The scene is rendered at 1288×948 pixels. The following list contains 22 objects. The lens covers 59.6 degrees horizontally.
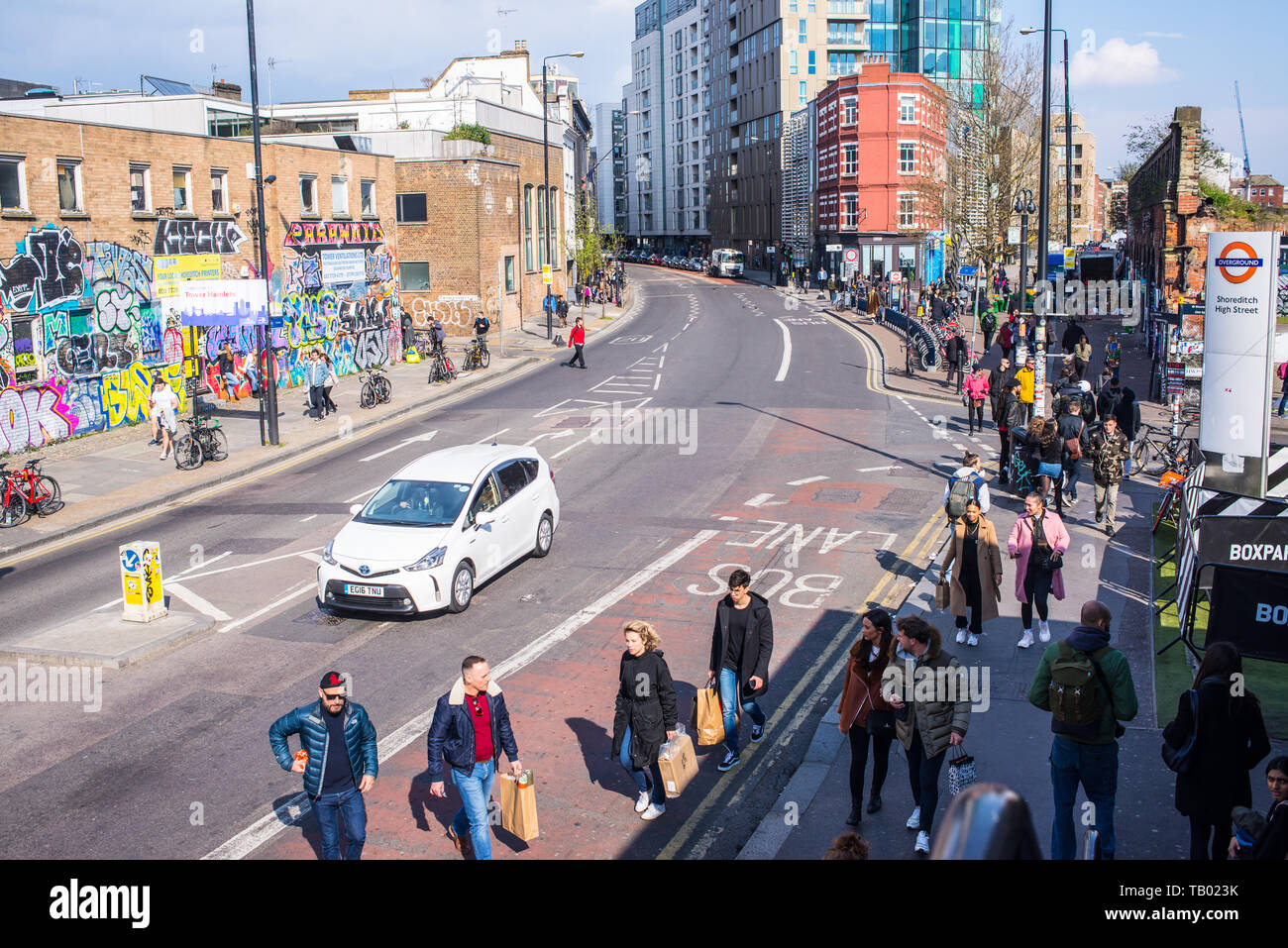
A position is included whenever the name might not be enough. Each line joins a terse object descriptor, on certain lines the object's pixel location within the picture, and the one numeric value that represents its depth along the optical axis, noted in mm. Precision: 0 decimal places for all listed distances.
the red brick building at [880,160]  74312
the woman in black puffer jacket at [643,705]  8430
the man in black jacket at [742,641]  9508
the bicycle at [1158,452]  20688
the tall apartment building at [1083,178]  110875
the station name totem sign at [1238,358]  14930
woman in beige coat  12016
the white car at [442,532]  13445
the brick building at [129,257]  24312
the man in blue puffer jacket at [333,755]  7457
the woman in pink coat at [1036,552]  12000
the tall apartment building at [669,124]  132625
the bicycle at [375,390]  30375
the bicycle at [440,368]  34781
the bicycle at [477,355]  37156
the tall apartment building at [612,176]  169750
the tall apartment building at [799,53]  96938
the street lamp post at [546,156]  44634
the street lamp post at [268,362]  24484
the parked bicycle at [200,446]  23312
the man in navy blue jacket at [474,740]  7699
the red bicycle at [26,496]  19141
